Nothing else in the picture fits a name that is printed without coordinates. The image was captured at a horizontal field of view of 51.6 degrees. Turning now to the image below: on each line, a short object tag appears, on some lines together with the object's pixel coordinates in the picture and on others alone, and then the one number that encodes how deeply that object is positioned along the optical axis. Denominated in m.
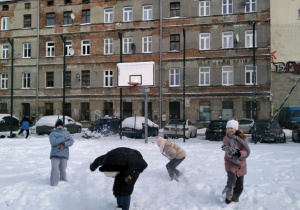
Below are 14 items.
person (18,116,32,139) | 20.11
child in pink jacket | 6.13
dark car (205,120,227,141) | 19.69
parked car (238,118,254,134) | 24.33
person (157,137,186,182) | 8.17
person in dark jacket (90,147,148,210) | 5.03
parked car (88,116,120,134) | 21.31
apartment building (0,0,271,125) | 30.30
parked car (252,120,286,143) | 18.31
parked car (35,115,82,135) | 23.28
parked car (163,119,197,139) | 20.30
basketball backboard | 18.78
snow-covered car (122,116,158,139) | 20.36
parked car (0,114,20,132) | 24.59
